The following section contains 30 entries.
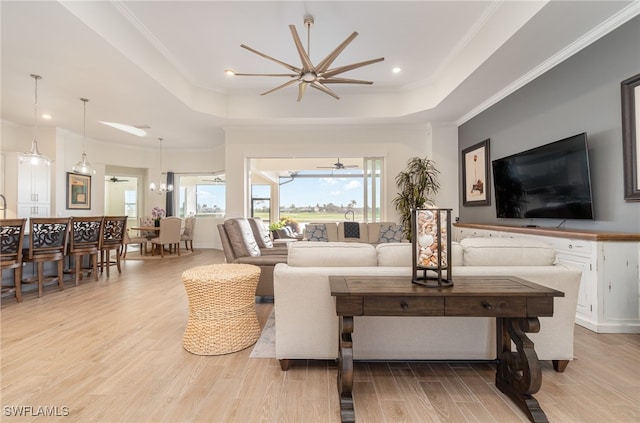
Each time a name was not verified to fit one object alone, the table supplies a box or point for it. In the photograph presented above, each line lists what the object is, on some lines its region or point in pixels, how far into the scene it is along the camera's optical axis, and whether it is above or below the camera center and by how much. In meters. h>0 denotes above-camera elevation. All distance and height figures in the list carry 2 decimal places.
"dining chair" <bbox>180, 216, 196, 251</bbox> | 7.79 -0.39
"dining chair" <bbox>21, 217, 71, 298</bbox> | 3.61 -0.38
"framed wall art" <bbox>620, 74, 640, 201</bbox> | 2.49 +0.70
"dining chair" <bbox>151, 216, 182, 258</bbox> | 6.85 -0.40
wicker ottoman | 2.19 -0.76
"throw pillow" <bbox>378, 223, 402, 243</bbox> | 5.10 -0.34
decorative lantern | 1.65 -0.17
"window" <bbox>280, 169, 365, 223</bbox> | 11.40 +0.79
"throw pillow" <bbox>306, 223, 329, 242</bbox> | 5.16 -0.31
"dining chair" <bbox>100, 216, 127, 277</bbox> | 4.76 -0.33
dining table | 6.92 -0.30
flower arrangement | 7.87 +0.08
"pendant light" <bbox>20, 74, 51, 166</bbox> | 3.89 +0.87
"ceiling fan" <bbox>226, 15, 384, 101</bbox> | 2.96 +1.64
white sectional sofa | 1.87 -0.73
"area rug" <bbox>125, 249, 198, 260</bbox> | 6.68 -0.98
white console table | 2.48 -0.58
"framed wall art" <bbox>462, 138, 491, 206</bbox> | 4.80 +0.71
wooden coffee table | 1.49 -0.49
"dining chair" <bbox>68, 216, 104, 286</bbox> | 4.17 -0.37
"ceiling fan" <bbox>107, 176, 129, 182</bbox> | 10.62 +1.38
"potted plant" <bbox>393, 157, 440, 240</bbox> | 5.57 +0.58
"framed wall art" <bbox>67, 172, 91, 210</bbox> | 6.64 +0.60
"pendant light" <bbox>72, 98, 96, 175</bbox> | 4.72 +0.84
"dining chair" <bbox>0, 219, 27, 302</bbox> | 3.27 -0.36
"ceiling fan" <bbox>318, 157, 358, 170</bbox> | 9.15 +1.68
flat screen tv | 2.94 +0.39
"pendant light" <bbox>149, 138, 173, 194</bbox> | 7.80 +0.78
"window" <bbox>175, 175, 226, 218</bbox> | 8.91 +0.63
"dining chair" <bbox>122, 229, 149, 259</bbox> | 6.78 -0.61
